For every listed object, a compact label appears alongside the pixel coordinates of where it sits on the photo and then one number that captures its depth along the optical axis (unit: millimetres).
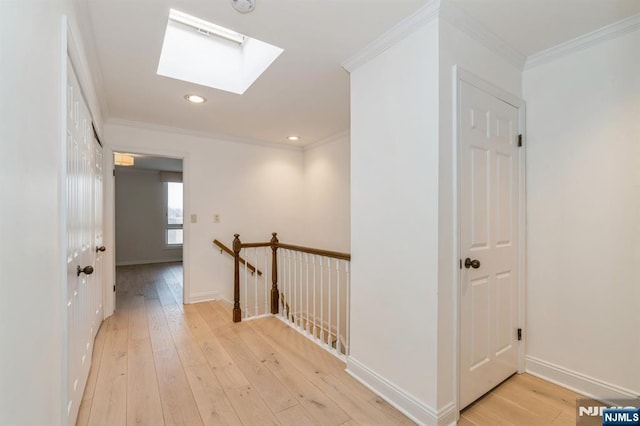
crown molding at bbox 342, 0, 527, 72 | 1522
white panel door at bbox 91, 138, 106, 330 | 2468
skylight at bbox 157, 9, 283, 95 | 2221
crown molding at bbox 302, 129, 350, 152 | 3767
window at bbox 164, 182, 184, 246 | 7324
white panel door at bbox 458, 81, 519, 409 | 1705
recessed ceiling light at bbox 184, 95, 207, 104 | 2676
